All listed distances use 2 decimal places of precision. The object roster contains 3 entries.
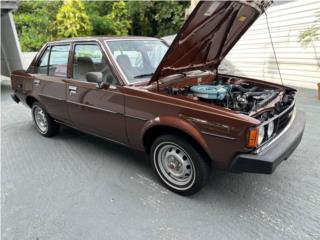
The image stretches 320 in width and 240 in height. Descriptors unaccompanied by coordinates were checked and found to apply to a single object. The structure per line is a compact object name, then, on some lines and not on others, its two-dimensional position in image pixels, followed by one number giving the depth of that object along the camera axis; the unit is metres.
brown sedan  2.70
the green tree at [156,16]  14.27
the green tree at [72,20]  13.68
